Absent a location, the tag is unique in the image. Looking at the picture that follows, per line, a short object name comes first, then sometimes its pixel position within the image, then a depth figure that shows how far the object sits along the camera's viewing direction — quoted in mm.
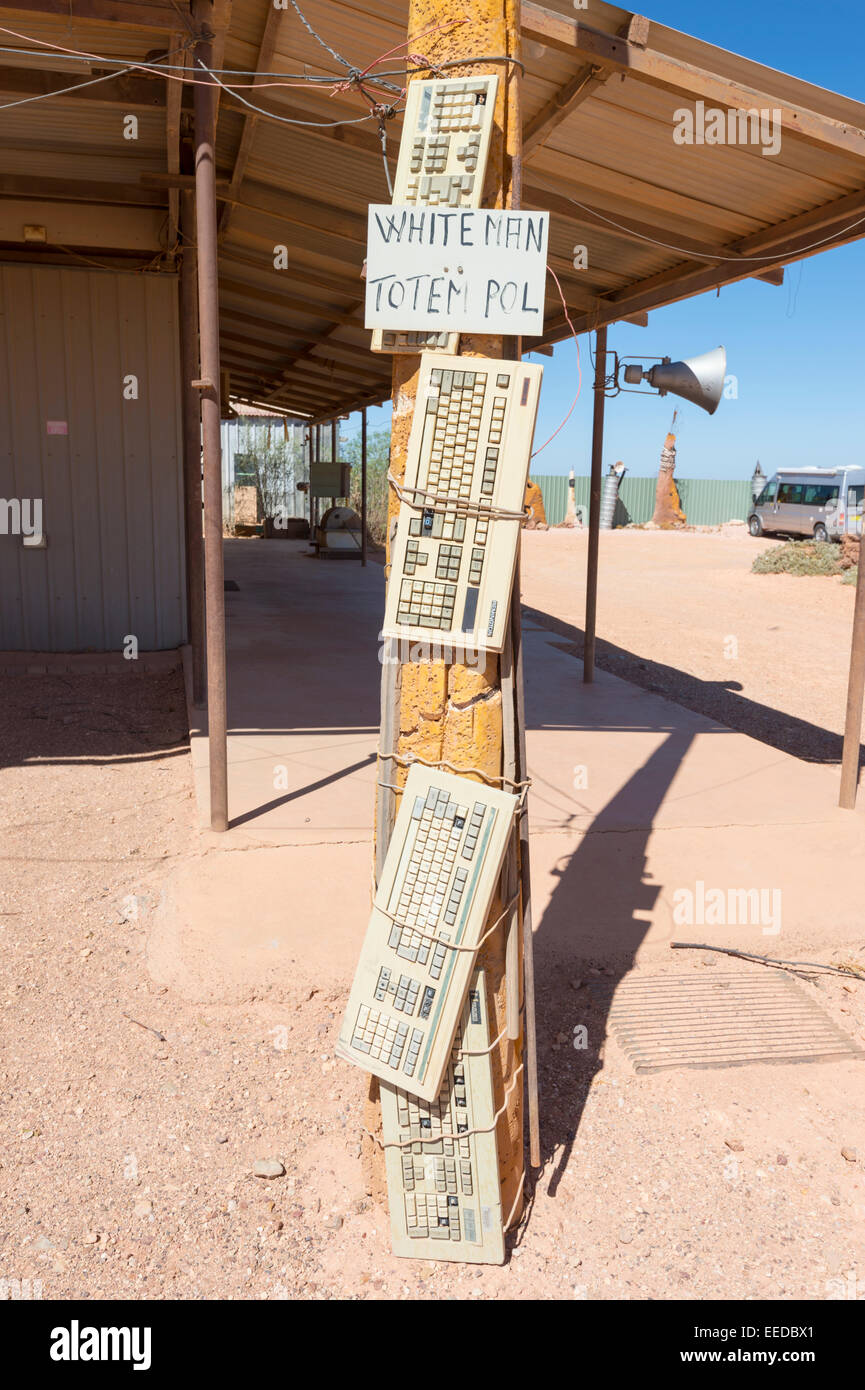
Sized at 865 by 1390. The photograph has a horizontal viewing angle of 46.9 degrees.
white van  23938
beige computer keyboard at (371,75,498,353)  2127
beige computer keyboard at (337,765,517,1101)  2203
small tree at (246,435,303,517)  25469
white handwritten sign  2119
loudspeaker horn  6824
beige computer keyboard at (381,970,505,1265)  2258
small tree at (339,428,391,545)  23578
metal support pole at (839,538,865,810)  4977
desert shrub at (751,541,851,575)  17938
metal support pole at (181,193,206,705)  6404
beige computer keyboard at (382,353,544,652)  2133
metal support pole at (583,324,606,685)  7102
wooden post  2172
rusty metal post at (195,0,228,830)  4277
